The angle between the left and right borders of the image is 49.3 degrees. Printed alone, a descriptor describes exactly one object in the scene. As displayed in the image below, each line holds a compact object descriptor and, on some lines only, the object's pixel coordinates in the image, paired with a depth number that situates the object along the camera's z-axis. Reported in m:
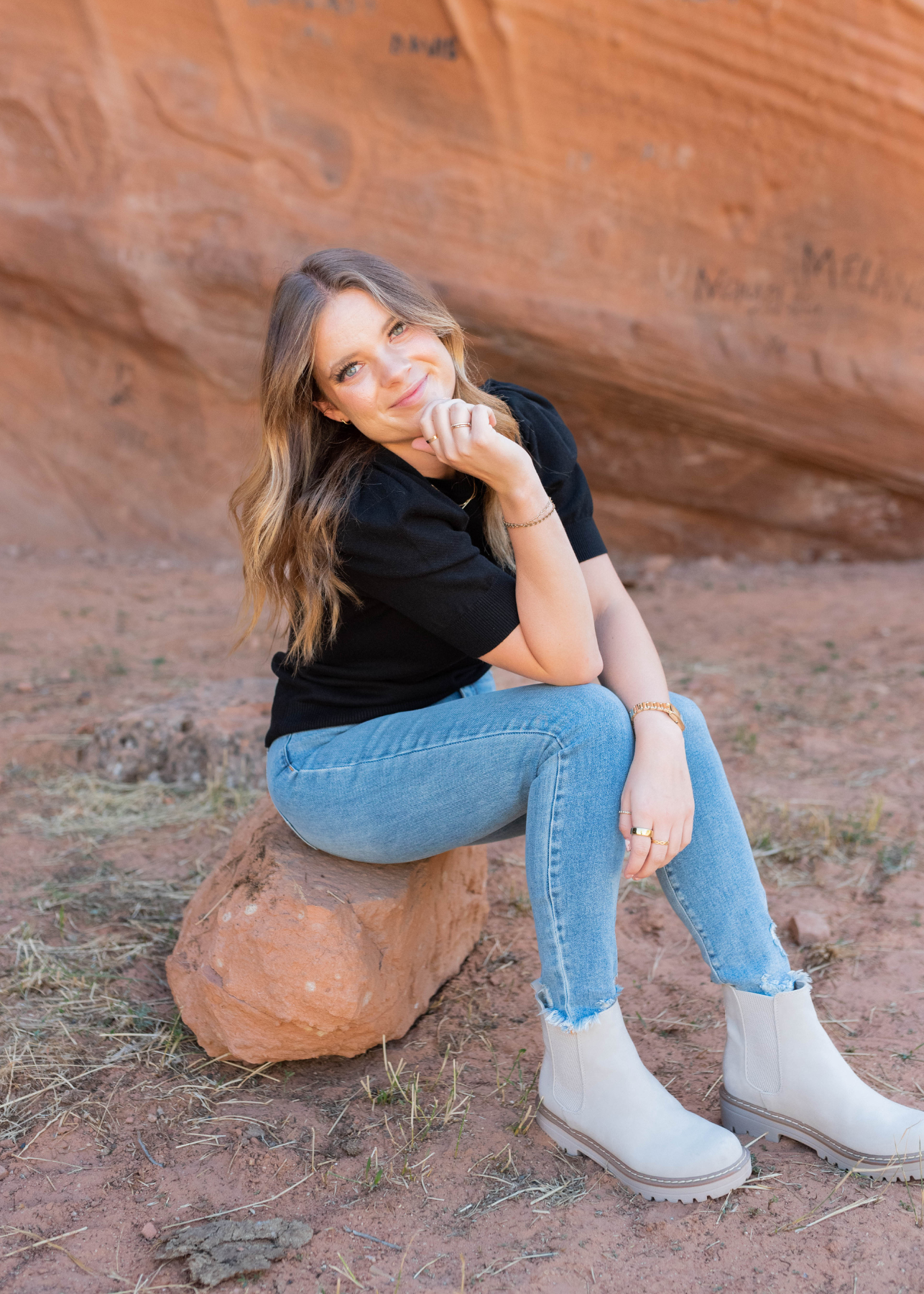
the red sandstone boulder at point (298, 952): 1.89
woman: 1.68
